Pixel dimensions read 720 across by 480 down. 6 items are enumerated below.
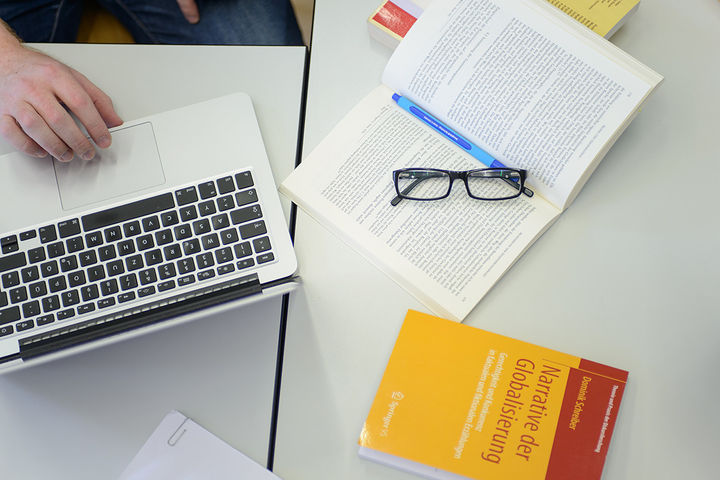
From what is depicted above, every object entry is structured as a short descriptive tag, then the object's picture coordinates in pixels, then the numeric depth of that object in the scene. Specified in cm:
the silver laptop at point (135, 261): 72
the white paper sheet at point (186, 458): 74
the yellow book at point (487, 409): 71
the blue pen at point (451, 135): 81
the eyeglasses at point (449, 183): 79
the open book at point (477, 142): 75
